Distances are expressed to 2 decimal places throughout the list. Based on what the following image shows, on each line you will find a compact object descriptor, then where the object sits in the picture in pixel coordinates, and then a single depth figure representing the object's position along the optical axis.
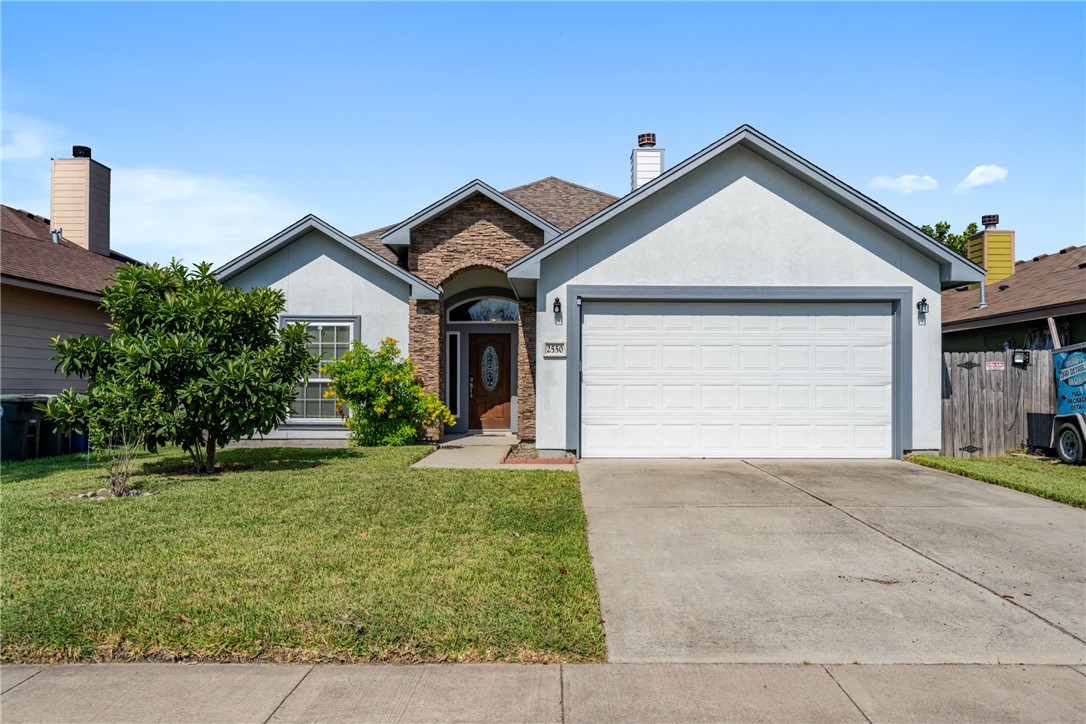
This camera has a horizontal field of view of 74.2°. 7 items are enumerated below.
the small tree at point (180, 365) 9.83
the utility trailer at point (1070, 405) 11.66
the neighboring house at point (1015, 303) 15.38
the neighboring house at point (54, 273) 13.32
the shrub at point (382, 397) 13.89
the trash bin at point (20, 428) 12.29
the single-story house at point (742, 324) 12.11
